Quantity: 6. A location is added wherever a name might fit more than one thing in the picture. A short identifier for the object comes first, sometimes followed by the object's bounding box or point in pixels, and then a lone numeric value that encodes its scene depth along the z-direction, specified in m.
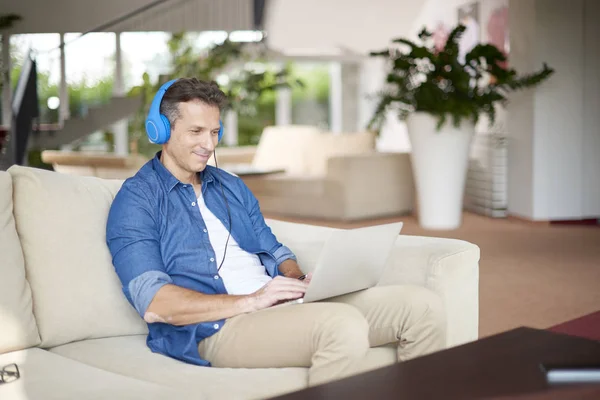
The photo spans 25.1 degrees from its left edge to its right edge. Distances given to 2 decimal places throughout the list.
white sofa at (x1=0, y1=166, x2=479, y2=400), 3.00
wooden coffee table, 2.56
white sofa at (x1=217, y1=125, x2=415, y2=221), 8.86
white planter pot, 8.08
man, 3.07
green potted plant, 8.03
